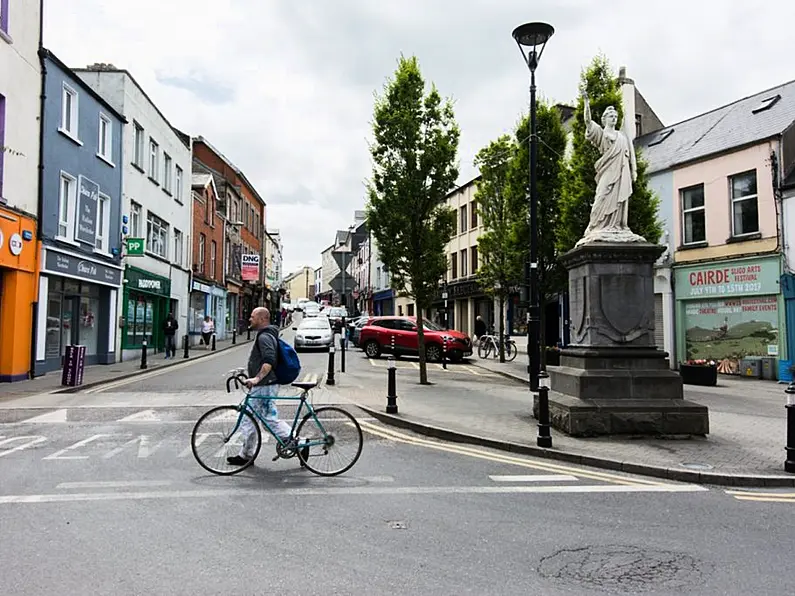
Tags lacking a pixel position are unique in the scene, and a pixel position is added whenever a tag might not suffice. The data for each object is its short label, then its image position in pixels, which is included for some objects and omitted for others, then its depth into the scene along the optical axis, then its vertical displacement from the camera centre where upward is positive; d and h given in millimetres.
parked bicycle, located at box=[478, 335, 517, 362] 25078 -650
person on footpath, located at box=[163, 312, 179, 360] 23500 -50
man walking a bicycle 6801 -617
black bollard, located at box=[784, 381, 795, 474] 7020 -1084
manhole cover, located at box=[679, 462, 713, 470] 7039 -1553
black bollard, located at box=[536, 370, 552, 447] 8000 -1215
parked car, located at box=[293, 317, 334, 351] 26578 -229
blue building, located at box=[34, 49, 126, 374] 16922 +3383
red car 23531 -320
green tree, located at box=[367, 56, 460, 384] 16359 +4024
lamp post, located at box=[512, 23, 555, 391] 9617 +2788
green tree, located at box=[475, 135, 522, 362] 23312 +4477
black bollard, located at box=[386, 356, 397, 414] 10773 -1163
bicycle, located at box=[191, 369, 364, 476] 6695 -1174
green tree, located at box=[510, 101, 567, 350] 20094 +4590
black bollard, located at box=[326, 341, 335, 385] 15297 -987
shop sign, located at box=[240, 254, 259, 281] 45156 +4700
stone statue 9938 +2460
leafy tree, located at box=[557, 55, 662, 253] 18109 +4210
